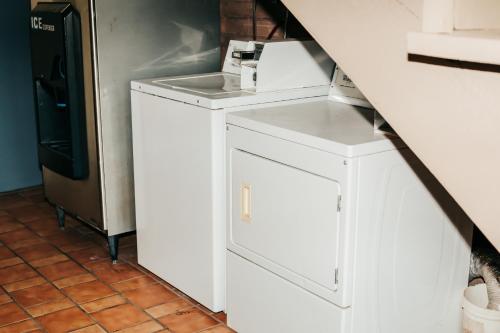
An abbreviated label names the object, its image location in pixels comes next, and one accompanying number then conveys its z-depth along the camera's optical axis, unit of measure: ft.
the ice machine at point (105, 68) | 10.02
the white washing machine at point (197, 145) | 8.69
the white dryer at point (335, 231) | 7.04
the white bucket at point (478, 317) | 7.63
